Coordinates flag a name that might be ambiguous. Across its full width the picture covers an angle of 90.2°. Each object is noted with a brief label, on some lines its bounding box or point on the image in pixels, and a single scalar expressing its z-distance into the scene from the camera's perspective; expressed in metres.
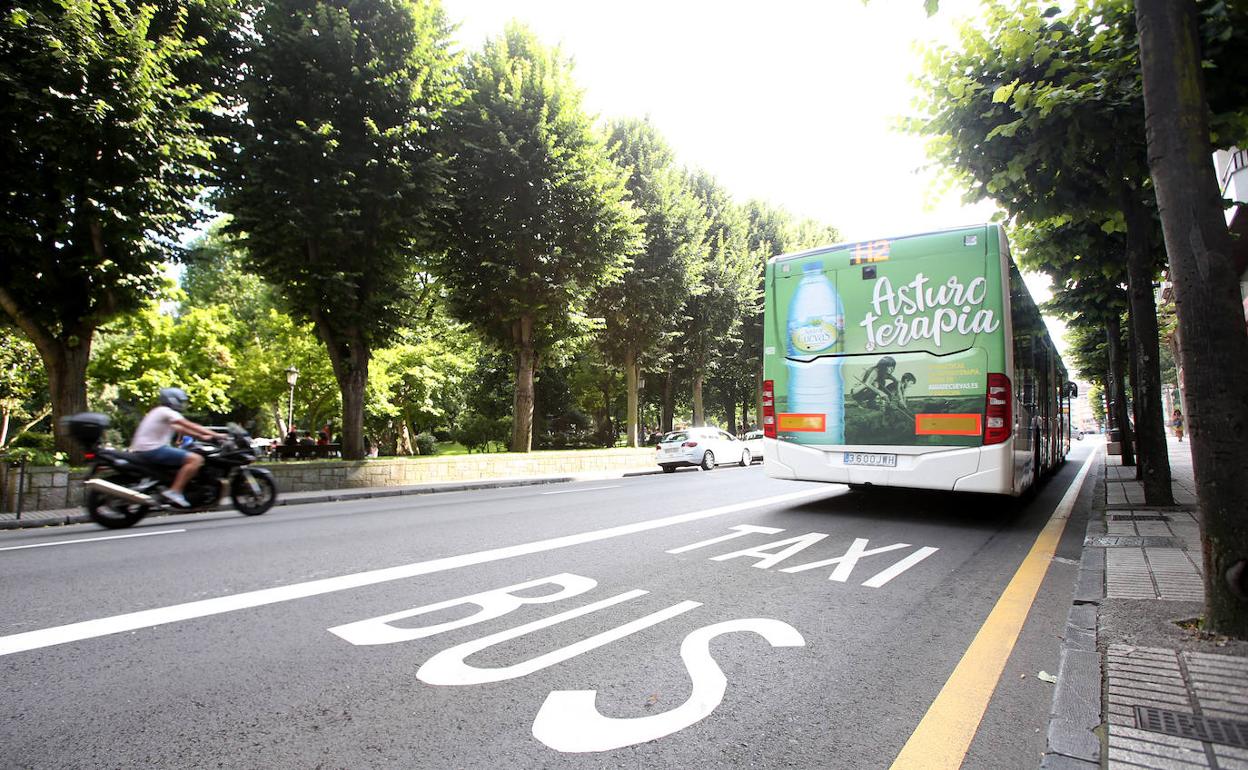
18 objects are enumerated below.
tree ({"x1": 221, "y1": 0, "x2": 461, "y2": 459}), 13.77
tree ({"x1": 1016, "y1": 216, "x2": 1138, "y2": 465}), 10.43
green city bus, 6.70
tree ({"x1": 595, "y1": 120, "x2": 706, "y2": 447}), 24.38
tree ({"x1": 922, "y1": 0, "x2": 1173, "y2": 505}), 6.80
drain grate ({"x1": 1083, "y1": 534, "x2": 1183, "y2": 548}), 5.68
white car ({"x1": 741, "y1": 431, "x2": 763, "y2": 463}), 25.51
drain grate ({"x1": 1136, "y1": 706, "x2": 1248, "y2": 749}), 2.21
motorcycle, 8.09
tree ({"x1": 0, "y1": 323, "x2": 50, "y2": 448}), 23.22
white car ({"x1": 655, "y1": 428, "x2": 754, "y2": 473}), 22.06
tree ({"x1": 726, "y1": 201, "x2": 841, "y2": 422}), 33.75
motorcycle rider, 8.41
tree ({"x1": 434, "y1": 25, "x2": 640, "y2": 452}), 17.42
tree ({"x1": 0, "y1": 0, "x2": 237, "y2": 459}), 10.43
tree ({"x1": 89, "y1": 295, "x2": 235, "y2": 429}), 24.94
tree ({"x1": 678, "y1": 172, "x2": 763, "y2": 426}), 28.11
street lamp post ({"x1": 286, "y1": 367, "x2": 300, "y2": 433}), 23.52
